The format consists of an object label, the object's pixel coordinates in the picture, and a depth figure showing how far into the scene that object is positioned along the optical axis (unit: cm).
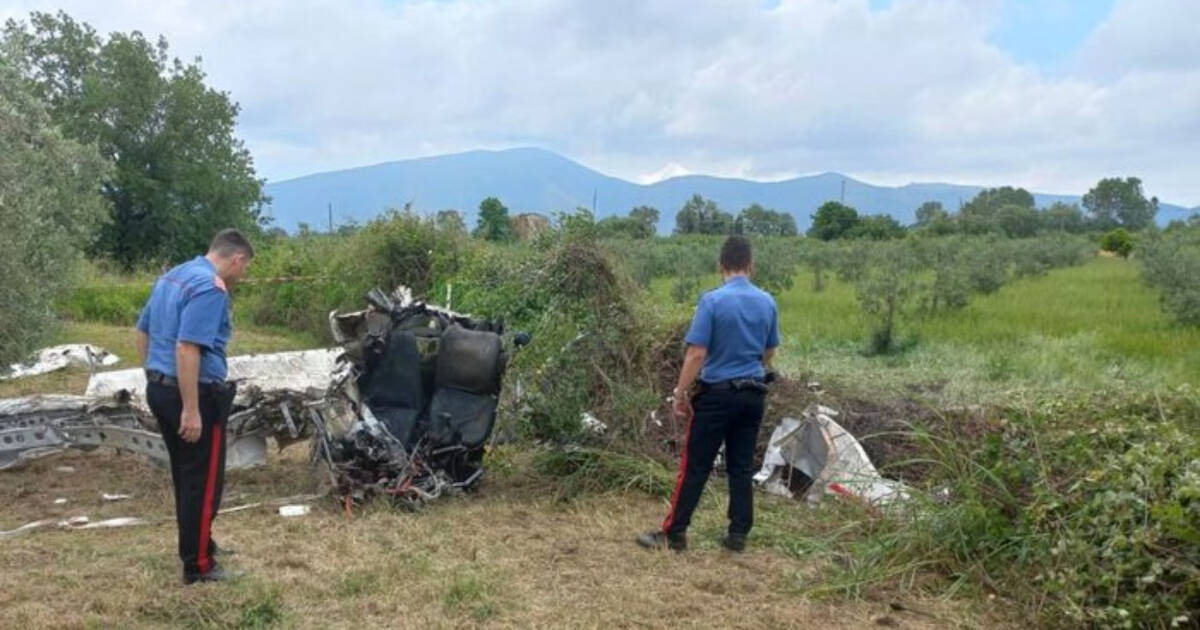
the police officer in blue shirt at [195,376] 460
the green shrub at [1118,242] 4072
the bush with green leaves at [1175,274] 1541
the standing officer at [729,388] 547
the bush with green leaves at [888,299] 1441
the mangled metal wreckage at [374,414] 645
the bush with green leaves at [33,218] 762
